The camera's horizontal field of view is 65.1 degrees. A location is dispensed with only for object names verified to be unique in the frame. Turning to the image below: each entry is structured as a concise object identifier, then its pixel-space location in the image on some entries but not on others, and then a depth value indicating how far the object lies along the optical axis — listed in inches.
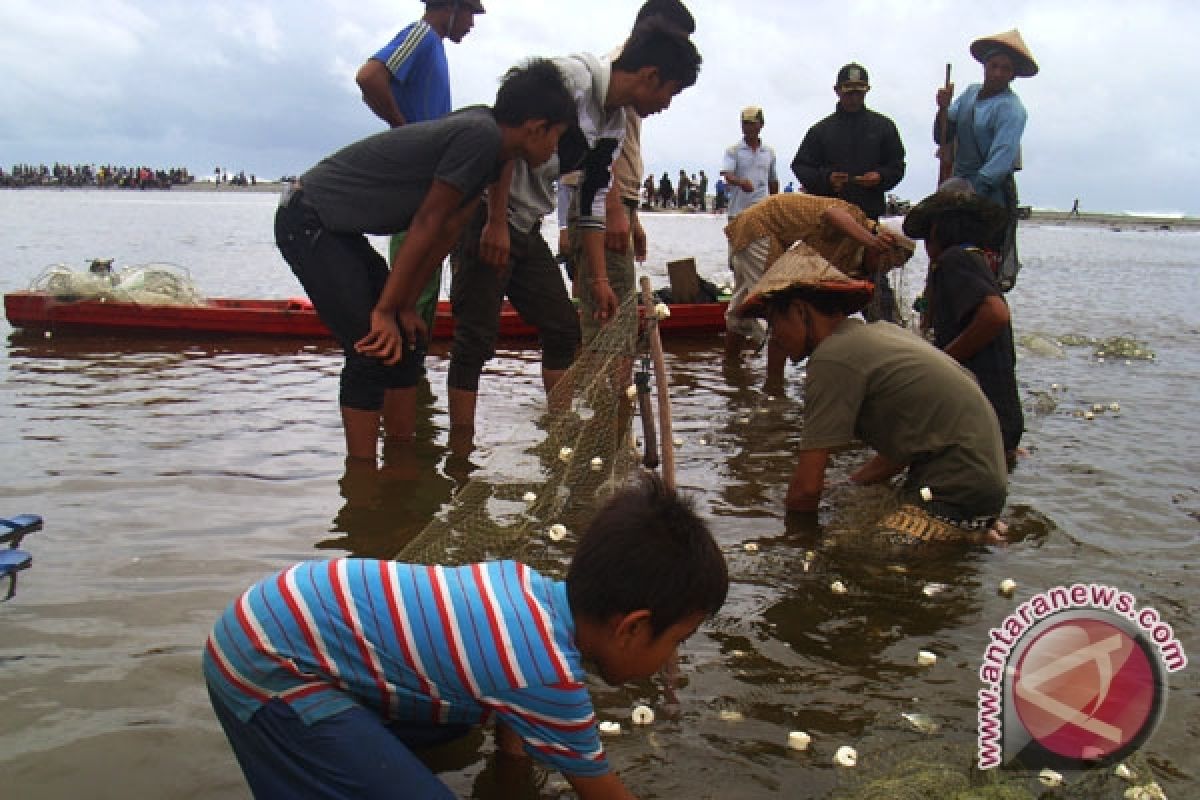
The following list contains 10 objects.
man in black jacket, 307.7
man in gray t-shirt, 154.9
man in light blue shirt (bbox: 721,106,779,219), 422.3
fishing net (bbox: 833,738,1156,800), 89.4
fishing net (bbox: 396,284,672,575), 148.2
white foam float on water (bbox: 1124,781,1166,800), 91.7
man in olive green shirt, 156.0
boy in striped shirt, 77.9
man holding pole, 274.1
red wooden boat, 369.4
